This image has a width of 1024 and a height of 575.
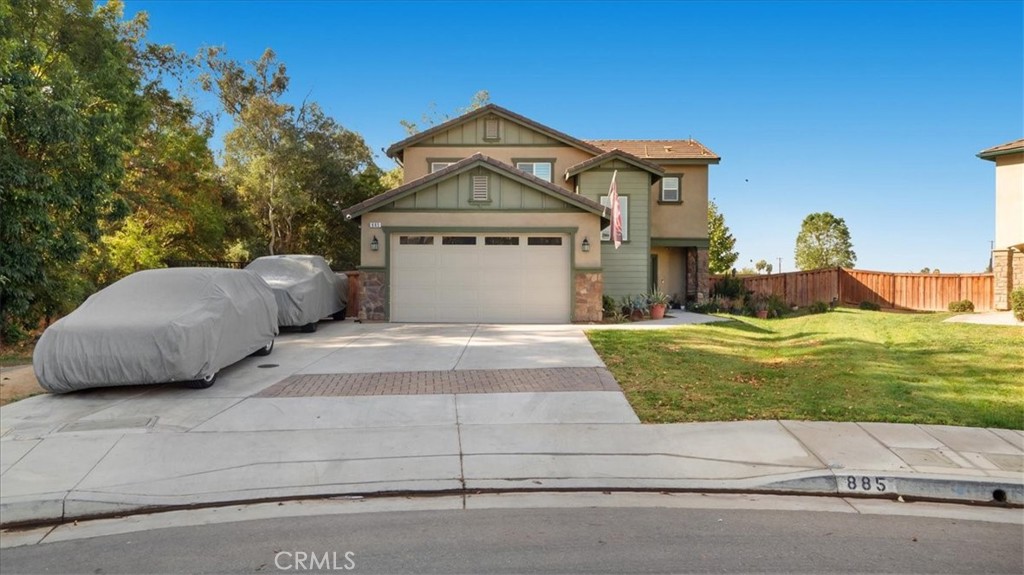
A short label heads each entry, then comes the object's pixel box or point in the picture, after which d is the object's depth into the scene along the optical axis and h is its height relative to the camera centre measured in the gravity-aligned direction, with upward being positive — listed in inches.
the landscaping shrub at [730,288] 940.5 +2.4
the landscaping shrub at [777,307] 870.4 -26.4
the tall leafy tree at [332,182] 1245.7 +228.3
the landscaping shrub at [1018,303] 655.8 -14.2
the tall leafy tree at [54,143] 470.3 +122.8
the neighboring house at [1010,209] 774.5 +107.7
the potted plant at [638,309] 696.4 -23.5
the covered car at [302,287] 556.1 +0.8
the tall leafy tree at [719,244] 1600.6 +125.3
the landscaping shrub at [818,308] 913.5 -28.2
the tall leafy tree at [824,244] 1847.9 +146.3
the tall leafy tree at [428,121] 1385.3 +411.9
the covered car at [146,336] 297.6 -25.2
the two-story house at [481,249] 638.5 +42.8
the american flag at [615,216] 673.0 +84.5
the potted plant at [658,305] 714.2 -19.1
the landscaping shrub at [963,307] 889.5 -25.0
